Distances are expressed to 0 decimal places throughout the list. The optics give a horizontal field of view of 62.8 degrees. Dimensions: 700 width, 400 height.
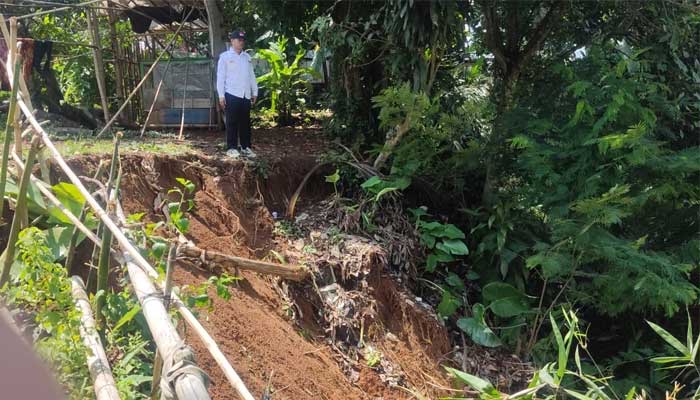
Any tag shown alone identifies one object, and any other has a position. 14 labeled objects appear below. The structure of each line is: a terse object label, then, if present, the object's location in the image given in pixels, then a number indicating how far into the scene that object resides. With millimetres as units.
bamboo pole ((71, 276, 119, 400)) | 2103
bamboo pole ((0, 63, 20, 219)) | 2816
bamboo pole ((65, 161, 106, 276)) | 3037
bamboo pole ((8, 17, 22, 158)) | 2906
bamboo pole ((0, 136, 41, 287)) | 2662
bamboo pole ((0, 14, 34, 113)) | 3059
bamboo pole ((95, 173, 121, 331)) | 2535
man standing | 6289
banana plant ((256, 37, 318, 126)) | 9211
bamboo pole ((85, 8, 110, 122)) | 7082
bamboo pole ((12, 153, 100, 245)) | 2673
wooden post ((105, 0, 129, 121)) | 8195
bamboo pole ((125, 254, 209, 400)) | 1372
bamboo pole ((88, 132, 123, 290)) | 2528
